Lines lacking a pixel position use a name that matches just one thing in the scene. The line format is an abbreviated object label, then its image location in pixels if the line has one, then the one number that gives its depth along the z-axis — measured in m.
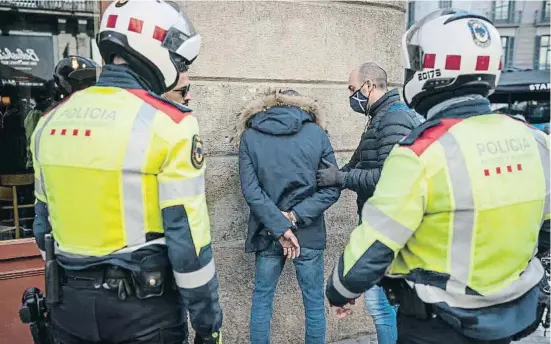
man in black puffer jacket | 3.37
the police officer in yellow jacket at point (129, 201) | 2.01
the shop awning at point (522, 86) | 14.78
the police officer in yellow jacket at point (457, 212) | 1.91
